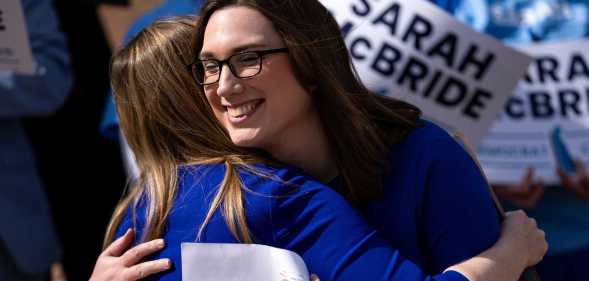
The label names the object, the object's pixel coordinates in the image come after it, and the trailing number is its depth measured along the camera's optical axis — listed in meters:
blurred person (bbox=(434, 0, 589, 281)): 5.80
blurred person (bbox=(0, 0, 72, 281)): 5.91
